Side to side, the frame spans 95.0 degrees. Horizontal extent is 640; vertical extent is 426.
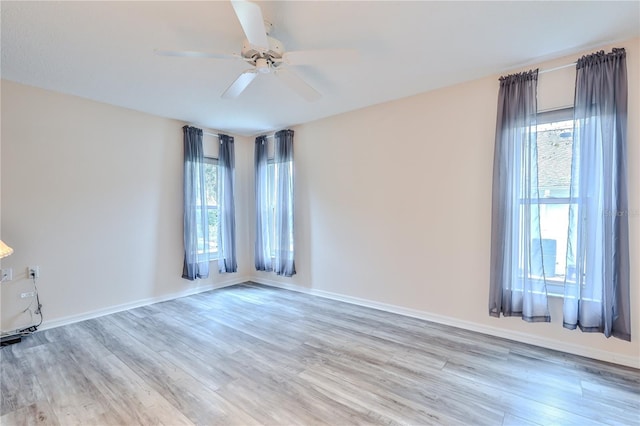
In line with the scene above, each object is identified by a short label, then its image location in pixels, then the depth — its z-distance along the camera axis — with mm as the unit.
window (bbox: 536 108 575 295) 2592
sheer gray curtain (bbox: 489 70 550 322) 2660
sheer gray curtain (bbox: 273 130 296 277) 4574
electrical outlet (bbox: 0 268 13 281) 2926
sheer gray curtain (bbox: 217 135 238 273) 4758
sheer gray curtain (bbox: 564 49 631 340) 2303
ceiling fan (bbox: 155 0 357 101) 1725
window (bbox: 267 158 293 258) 4746
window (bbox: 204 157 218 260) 4654
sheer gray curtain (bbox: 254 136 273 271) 4871
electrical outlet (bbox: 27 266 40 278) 3078
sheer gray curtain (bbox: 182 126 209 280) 4277
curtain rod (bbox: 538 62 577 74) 2549
